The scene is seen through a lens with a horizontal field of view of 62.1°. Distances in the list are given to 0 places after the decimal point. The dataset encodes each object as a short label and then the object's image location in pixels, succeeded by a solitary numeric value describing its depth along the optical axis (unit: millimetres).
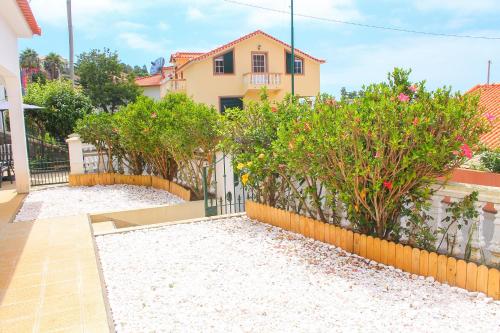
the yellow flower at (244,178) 6824
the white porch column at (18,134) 10227
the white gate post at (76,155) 11852
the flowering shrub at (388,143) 4316
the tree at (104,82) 34188
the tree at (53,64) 61812
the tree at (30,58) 59969
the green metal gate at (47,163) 12606
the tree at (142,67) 58319
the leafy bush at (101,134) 11734
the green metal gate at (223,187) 8058
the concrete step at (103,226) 7323
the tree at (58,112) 19984
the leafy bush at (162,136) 9203
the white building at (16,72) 8703
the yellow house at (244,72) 29500
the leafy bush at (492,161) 12062
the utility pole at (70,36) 26767
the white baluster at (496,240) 4238
